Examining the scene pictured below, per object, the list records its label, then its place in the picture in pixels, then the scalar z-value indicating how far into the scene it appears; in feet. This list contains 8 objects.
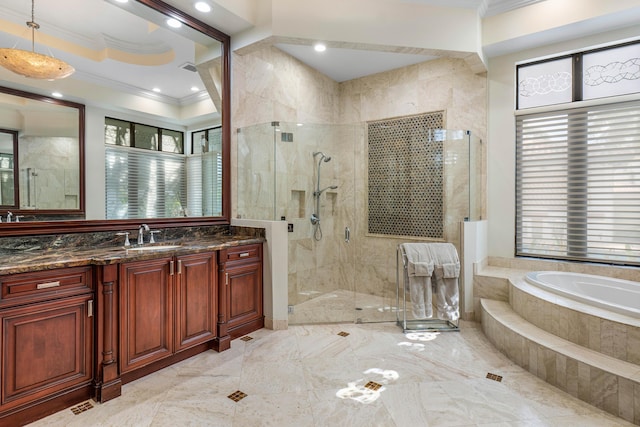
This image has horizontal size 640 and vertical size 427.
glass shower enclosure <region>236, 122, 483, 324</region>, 10.96
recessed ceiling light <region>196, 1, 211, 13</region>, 9.08
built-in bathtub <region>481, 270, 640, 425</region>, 6.17
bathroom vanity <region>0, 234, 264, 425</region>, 5.61
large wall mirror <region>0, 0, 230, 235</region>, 7.03
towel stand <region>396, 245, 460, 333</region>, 10.27
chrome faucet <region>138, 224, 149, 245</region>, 8.58
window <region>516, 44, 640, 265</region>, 10.21
